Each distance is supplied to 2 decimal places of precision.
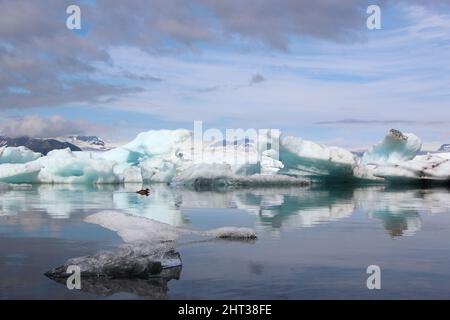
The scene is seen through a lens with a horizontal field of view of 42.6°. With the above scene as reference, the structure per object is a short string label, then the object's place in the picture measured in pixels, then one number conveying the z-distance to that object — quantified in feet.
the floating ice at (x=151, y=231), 28.92
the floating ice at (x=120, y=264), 20.06
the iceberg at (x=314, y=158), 106.42
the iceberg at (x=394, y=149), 120.98
